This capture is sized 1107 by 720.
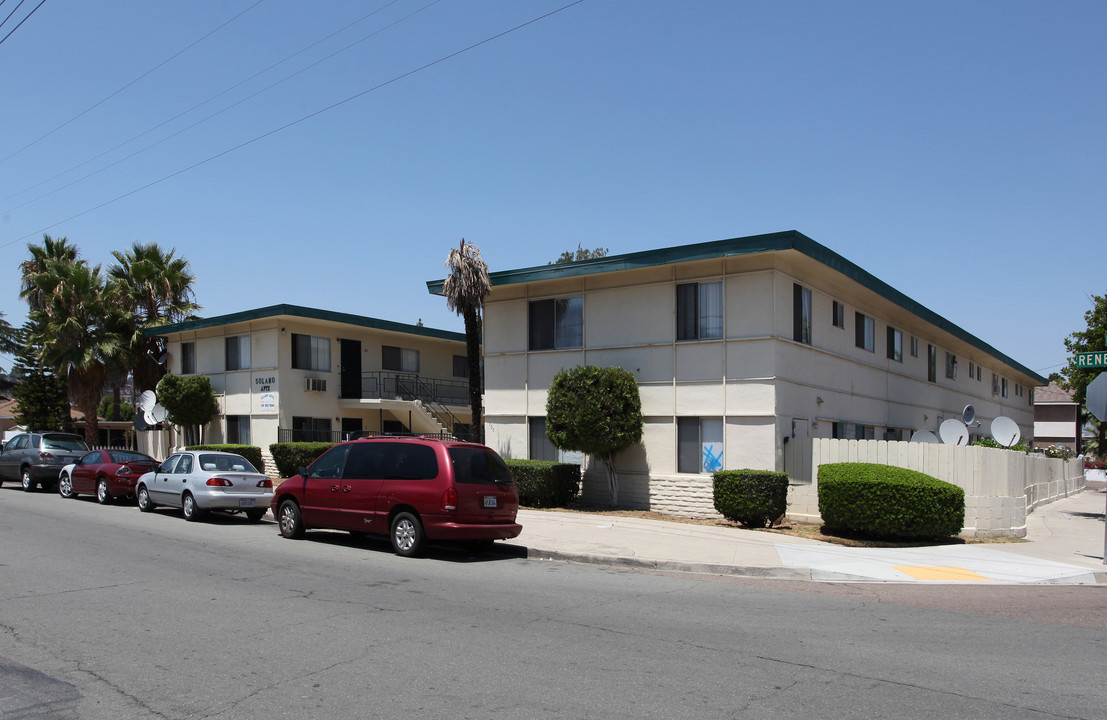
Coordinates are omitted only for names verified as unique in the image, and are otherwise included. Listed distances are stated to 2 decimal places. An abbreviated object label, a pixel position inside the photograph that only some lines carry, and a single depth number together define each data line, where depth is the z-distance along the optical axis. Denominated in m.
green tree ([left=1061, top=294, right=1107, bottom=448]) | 23.70
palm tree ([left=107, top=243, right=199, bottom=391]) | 36.50
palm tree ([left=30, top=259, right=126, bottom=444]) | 35.28
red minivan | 12.49
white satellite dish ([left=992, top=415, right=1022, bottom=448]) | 23.19
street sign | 13.96
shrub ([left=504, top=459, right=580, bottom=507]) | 20.02
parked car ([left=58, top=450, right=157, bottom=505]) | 21.11
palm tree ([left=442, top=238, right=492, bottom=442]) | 22.75
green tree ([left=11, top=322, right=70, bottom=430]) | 46.28
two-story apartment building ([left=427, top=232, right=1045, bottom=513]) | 18.84
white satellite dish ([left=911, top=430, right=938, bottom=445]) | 22.50
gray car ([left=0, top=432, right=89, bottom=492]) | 25.11
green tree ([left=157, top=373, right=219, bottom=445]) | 31.97
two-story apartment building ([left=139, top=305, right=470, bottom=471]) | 31.09
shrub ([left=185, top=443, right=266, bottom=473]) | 30.45
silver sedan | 17.56
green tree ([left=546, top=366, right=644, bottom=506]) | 19.38
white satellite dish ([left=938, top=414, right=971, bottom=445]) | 21.25
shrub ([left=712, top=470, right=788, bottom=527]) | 16.80
